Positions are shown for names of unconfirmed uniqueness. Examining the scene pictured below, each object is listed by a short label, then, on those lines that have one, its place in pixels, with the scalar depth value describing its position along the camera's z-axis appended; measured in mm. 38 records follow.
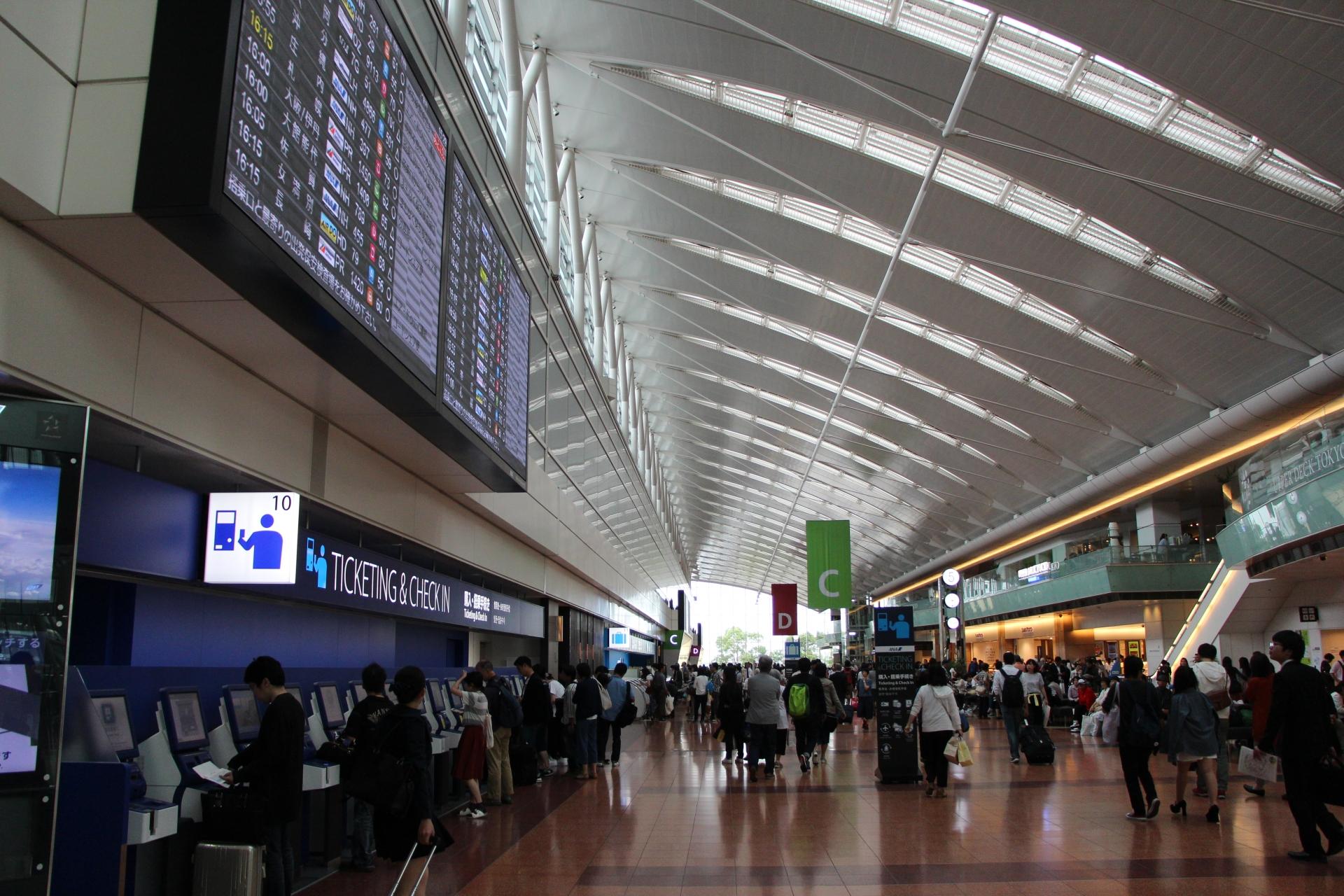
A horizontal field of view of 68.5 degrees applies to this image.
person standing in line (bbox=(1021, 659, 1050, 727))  14938
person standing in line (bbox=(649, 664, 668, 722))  27094
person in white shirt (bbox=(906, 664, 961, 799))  10625
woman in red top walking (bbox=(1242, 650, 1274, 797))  7668
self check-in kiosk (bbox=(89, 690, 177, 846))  4891
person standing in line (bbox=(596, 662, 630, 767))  14422
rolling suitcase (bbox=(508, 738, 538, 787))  12438
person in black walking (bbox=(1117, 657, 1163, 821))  8789
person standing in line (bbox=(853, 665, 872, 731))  26031
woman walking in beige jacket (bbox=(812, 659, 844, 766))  15133
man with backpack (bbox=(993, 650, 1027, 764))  14281
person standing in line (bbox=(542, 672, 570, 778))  13727
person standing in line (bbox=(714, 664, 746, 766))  15125
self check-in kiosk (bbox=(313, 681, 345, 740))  7969
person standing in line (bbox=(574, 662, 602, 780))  12867
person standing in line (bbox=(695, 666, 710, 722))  27203
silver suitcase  5098
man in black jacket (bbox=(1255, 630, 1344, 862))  6902
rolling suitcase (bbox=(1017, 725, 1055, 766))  13945
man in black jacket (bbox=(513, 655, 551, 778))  12281
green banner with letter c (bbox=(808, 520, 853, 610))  24328
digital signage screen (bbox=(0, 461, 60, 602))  3703
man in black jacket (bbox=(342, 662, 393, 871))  5855
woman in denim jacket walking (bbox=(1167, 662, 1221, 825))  8953
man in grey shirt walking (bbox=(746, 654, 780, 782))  13023
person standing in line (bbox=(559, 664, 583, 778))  13172
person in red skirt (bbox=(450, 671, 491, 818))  9680
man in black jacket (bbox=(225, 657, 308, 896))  5203
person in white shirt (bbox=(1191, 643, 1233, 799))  10414
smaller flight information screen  7906
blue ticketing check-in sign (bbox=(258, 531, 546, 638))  7801
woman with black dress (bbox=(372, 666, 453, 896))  4898
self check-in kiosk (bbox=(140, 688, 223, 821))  5645
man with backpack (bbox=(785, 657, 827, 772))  13586
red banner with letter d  28922
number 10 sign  6605
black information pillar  12195
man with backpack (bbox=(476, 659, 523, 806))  10633
